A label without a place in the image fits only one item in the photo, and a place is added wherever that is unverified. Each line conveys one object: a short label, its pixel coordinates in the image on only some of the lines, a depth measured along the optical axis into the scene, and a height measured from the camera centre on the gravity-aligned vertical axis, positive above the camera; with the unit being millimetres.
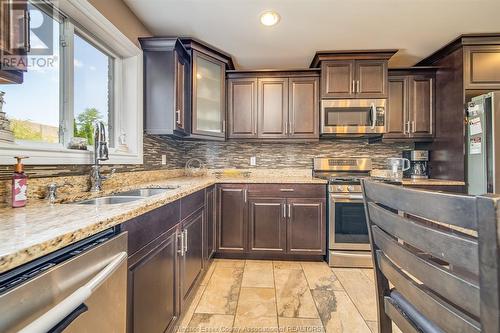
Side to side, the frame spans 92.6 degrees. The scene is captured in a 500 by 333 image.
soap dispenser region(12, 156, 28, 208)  1040 -80
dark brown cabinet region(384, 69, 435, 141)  2932 +823
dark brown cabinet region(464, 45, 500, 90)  2514 +1077
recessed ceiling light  2104 +1357
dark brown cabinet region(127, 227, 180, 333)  1012 -580
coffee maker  3039 +51
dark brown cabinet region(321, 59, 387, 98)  2793 +1065
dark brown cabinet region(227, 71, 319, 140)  2939 +786
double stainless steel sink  1410 -192
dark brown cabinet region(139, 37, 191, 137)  2260 +763
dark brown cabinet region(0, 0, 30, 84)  783 +473
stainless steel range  2531 -634
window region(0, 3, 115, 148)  1308 +500
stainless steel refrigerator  2213 +234
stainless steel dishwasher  508 -319
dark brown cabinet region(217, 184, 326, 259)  2639 -582
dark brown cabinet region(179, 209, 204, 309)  1612 -646
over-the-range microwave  2797 +606
